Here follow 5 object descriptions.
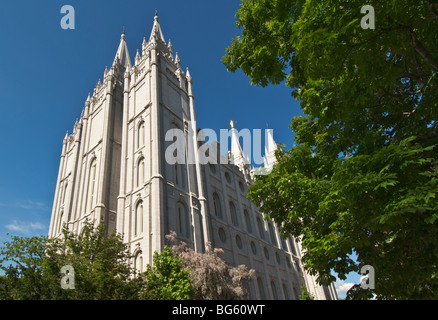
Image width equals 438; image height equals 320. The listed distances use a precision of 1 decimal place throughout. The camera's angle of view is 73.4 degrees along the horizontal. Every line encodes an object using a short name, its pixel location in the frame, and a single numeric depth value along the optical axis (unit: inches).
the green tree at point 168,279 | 549.6
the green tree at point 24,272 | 387.8
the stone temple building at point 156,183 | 904.9
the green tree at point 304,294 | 1104.0
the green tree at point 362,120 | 228.1
